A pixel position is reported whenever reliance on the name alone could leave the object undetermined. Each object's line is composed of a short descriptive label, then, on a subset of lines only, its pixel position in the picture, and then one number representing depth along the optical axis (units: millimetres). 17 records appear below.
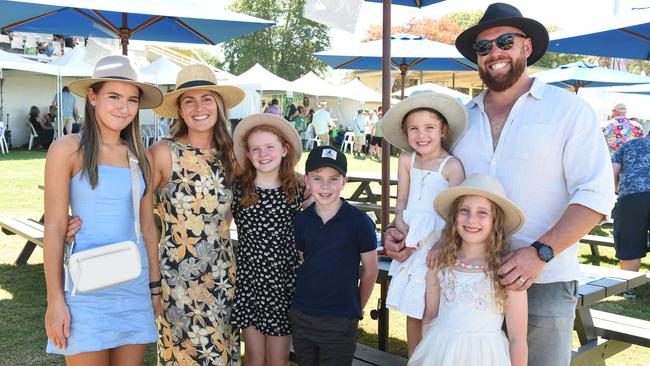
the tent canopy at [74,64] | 18812
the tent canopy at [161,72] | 19734
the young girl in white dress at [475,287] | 2578
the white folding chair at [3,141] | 19069
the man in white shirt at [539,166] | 2436
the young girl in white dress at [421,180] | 2900
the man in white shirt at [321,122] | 23312
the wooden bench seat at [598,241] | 7109
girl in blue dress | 2648
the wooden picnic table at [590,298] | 3900
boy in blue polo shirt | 3088
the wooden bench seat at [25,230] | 6138
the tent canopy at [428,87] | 18444
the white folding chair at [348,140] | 26719
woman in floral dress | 3207
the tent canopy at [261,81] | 22766
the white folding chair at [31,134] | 21075
